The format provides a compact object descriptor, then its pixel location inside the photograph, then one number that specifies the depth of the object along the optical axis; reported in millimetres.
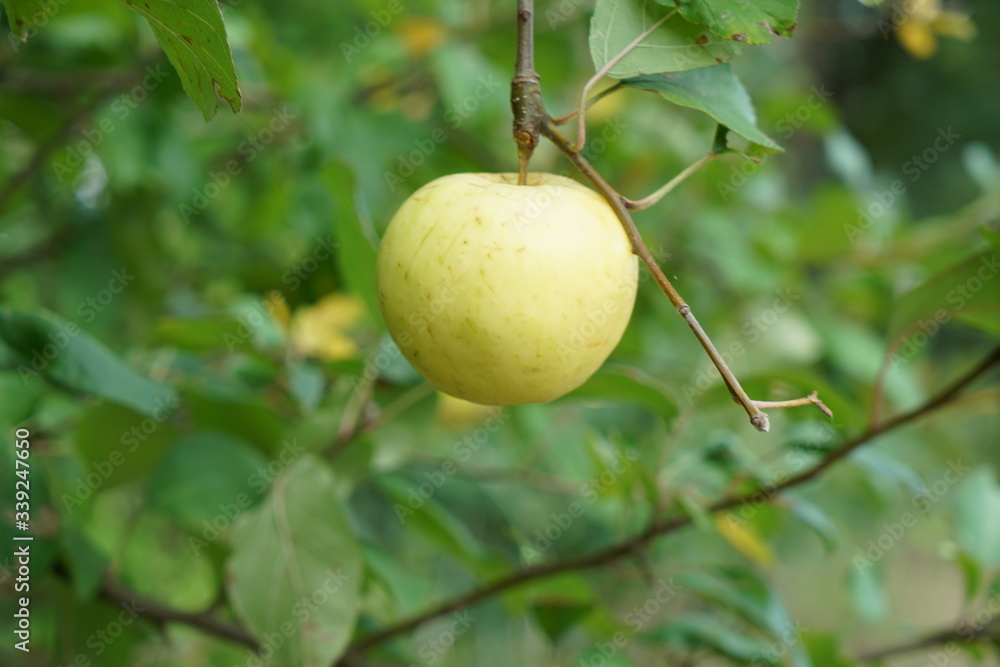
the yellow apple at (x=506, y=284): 878
